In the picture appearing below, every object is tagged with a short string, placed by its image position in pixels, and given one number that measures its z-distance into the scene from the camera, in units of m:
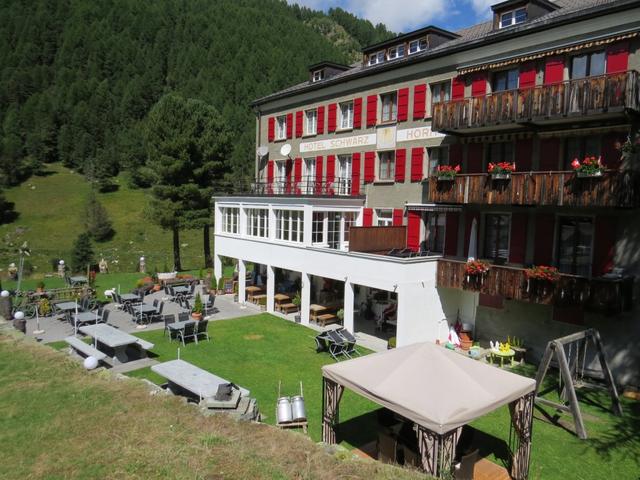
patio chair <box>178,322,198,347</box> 16.61
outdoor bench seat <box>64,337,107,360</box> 13.70
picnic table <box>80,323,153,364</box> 14.28
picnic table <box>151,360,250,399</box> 10.66
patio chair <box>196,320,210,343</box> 17.36
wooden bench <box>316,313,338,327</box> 20.05
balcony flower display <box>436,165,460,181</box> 16.39
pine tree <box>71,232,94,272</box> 32.22
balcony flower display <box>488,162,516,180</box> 14.77
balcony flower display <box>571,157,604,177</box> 12.82
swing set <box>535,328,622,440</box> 10.69
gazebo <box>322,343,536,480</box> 7.32
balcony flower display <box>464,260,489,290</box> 15.61
